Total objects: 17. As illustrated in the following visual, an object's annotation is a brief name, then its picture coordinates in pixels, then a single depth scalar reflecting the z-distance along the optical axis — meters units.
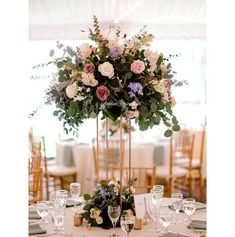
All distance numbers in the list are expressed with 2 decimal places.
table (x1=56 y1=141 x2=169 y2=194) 5.69
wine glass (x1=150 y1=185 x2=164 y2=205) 2.65
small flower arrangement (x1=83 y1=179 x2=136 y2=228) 2.47
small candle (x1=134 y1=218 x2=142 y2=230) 2.50
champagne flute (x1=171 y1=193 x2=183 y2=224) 2.66
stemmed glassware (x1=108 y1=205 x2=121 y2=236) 2.34
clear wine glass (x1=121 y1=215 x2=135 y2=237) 2.20
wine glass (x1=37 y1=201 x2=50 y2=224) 2.53
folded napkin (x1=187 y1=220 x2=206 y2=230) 2.50
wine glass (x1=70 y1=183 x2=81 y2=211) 2.91
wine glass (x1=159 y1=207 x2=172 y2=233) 2.36
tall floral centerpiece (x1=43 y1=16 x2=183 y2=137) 2.30
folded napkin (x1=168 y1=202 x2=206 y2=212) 2.89
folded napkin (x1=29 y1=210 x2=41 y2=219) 2.72
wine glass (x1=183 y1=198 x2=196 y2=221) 2.59
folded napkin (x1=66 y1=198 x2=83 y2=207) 2.96
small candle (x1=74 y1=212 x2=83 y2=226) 2.54
